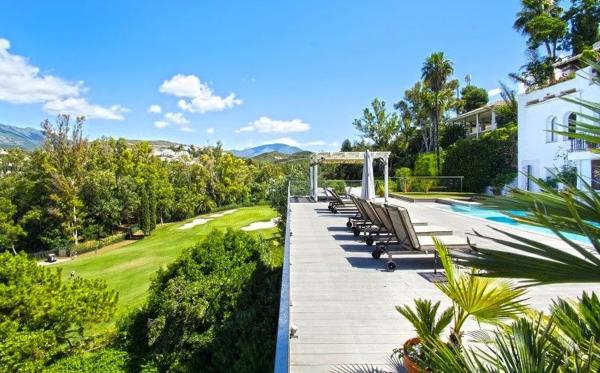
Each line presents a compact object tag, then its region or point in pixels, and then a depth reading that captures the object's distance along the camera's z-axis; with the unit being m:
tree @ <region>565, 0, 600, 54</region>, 23.61
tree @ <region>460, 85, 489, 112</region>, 40.16
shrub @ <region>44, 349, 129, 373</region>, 8.52
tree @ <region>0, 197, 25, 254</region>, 27.12
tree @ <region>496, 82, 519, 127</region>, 27.52
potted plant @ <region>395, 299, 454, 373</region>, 2.41
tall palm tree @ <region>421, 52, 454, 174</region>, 28.16
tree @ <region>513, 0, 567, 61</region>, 23.20
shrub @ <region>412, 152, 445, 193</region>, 27.60
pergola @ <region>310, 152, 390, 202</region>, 15.19
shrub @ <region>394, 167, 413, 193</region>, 22.80
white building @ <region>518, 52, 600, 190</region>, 15.86
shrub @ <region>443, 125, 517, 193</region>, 22.59
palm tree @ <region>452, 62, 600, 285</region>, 1.04
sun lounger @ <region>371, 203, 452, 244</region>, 6.30
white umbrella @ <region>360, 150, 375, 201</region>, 11.99
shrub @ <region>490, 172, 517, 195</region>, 19.43
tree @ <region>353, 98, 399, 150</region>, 35.41
